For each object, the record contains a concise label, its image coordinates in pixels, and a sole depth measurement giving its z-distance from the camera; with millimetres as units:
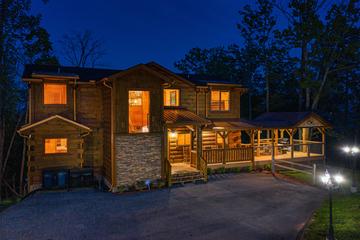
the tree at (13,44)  17297
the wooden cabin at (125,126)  14523
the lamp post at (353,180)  14117
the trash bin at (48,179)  14344
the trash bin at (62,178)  14523
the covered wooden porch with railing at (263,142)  18236
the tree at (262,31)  31438
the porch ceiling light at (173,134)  18575
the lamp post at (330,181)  7832
